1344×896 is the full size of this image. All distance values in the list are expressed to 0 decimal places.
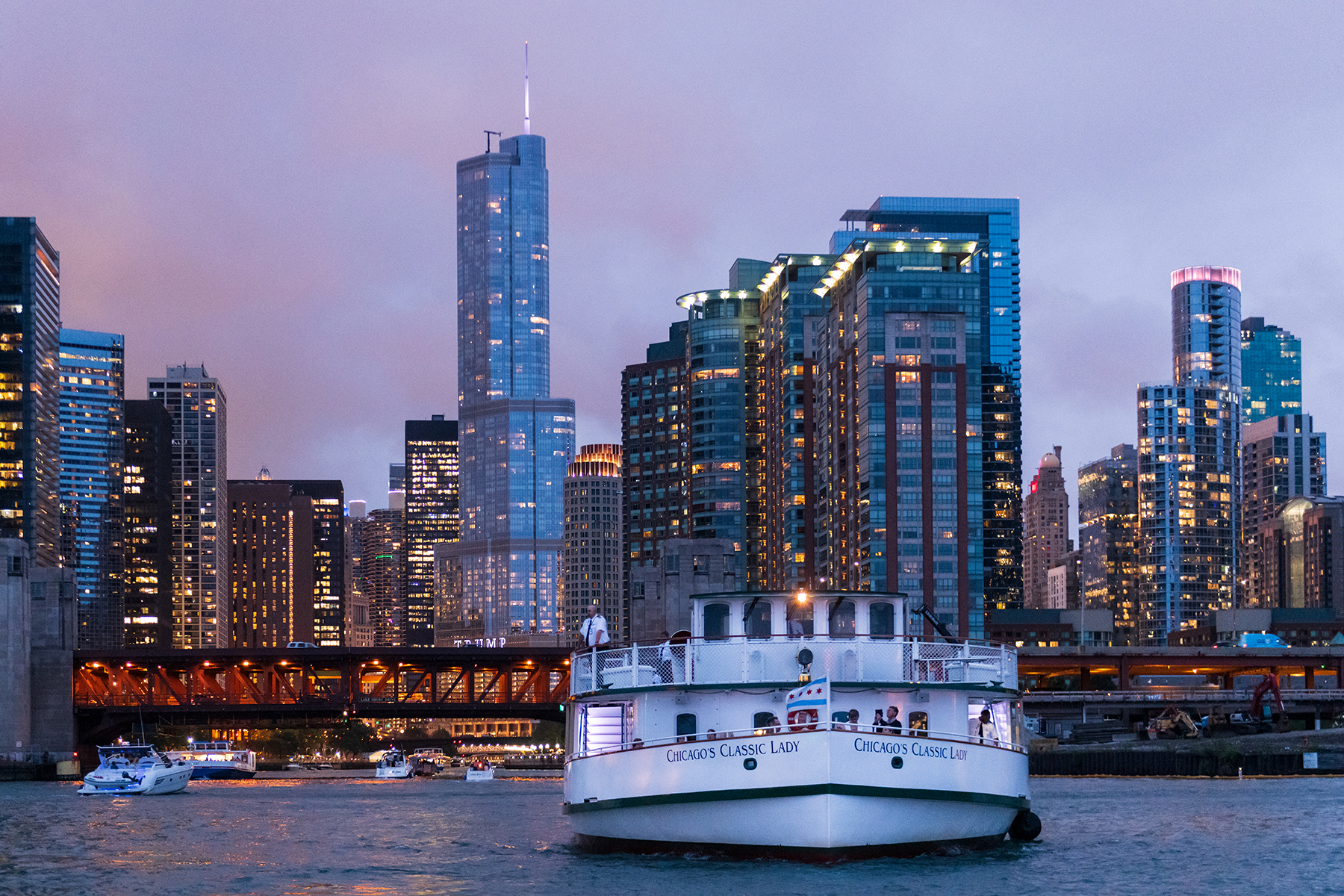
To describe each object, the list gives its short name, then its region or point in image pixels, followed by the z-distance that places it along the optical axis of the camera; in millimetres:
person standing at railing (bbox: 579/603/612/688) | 57375
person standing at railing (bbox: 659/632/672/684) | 53281
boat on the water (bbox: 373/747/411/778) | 160500
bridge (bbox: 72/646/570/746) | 147500
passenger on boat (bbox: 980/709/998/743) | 54344
